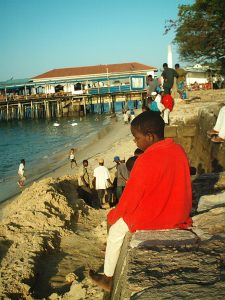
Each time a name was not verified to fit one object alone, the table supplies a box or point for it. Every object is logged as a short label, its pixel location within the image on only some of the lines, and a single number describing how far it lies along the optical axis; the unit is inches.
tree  851.7
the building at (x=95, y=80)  2130.9
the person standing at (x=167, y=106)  401.4
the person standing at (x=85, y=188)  380.2
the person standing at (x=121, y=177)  312.3
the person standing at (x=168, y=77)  449.4
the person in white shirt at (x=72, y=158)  699.2
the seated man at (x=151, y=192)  96.6
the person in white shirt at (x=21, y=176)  594.2
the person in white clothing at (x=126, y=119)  1439.5
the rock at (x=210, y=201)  148.5
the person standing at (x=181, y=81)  526.0
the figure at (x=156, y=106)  395.9
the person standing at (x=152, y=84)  472.4
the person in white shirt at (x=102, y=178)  347.6
